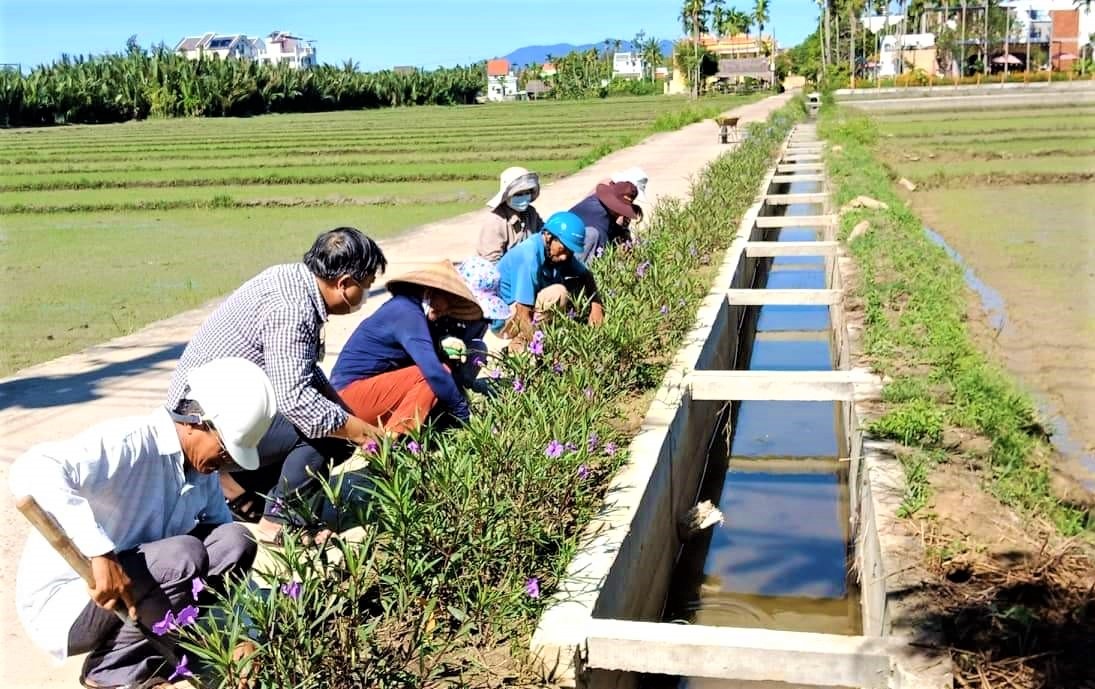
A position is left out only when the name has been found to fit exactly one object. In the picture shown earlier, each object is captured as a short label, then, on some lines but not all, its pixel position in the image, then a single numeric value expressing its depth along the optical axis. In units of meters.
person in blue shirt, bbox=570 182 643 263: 7.05
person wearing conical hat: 4.05
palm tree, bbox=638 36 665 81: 99.38
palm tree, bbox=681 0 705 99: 66.93
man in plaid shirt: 3.50
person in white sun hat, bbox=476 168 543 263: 6.04
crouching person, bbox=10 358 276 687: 2.50
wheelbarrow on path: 23.73
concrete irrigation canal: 2.93
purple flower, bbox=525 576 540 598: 2.91
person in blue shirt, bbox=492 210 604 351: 5.16
